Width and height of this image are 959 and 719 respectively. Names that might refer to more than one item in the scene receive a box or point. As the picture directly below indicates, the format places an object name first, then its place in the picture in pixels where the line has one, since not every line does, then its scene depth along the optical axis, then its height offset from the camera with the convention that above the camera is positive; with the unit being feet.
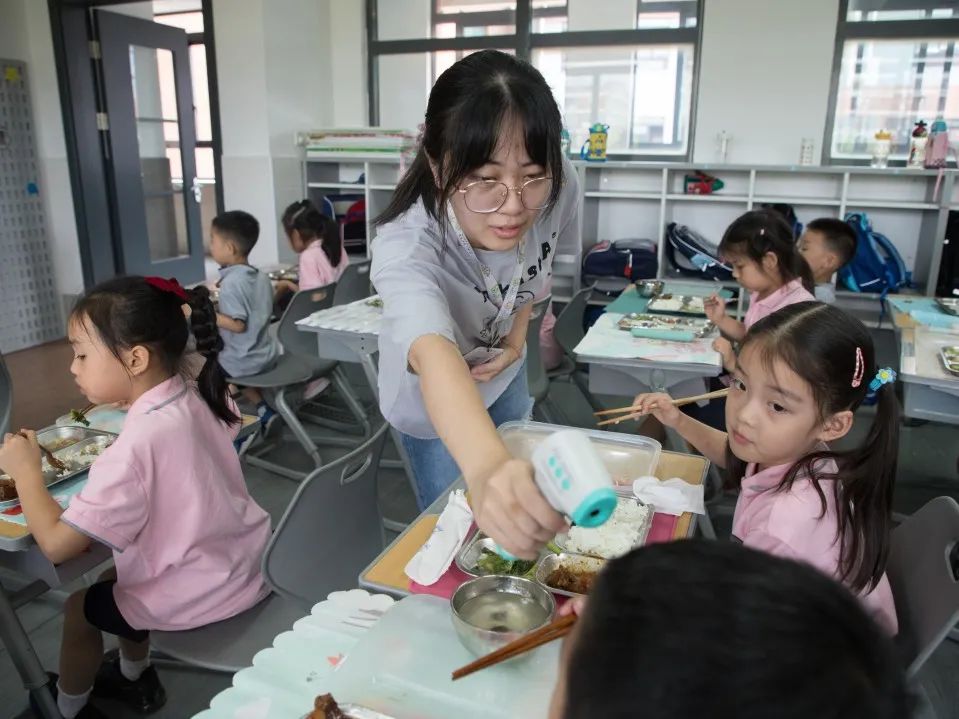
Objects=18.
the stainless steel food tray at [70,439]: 5.46 -2.09
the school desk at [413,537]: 3.54 -1.97
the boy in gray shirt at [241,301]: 10.25 -1.89
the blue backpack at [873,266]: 13.84 -1.74
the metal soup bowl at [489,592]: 2.75 -1.77
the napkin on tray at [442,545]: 3.54 -1.88
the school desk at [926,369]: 7.18 -1.96
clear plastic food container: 4.80 -1.84
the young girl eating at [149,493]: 4.36 -1.99
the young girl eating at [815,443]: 3.88 -1.54
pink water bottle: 13.25 +0.54
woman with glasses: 2.35 -0.51
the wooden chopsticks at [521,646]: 2.62 -1.70
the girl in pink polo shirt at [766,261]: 8.70 -1.06
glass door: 16.63 +0.52
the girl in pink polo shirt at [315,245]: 12.66 -1.32
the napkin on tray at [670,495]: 4.21 -1.88
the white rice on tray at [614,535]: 3.74 -1.91
